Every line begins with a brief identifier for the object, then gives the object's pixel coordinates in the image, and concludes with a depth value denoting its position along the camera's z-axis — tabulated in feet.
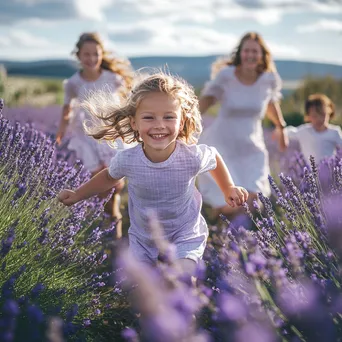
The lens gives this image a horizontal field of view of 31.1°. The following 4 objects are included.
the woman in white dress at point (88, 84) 15.38
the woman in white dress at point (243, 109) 15.56
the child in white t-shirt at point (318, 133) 17.38
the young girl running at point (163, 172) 8.48
